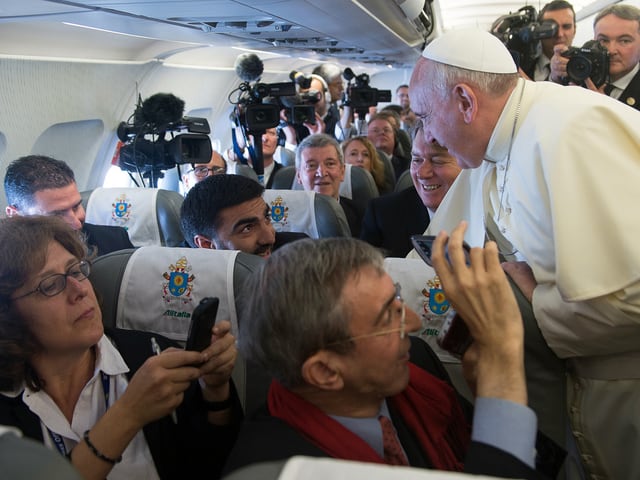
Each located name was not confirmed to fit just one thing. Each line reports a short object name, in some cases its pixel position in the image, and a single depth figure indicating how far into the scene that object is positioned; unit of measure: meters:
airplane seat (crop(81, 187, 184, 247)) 4.00
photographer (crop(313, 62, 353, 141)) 7.69
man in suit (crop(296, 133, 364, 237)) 4.11
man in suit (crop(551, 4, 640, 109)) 3.59
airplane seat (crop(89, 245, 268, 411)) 2.00
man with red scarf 1.21
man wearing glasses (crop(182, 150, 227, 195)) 4.71
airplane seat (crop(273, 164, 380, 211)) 4.62
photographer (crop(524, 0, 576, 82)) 4.54
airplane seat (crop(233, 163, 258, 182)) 4.89
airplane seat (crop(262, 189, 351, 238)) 3.57
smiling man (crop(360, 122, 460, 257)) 2.88
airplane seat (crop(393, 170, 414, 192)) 4.45
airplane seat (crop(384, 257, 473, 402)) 1.85
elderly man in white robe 1.52
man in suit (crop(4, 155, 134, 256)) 2.93
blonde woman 5.06
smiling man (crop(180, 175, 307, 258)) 2.62
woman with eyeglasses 1.45
